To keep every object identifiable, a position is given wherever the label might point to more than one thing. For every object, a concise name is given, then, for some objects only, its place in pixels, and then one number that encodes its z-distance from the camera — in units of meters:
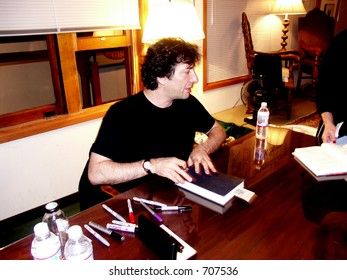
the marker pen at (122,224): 0.87
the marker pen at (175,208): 0.95
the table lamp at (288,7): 3.74
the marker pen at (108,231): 0.83
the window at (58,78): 2.02
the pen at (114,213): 0.91
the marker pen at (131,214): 0.91
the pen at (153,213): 0.90
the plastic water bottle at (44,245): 0.64
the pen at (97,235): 0.81
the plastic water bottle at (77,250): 0.69
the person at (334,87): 1.68
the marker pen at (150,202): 0.98
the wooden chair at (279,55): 3.37
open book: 1.13
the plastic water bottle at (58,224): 0.77
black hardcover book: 0.98
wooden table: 0.78
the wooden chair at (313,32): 4.16
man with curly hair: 1.20
